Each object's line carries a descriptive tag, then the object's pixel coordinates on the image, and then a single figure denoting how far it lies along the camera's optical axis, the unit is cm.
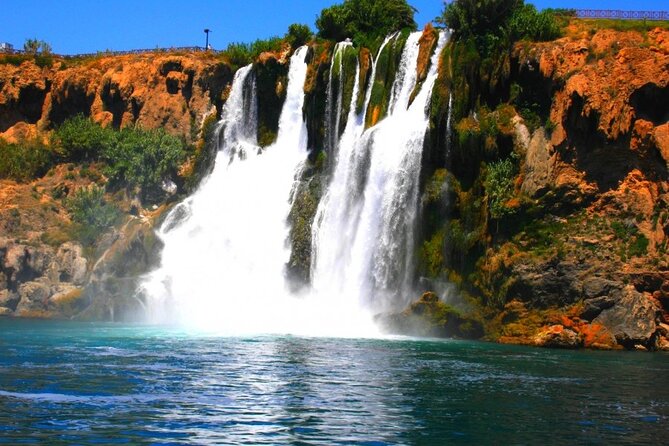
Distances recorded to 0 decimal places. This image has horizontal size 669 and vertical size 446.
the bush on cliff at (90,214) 6625
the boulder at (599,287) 3981
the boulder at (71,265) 6266
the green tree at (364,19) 6331
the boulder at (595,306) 3962
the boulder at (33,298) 5959
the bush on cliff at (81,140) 7438
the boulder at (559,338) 3903
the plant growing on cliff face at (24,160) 7388
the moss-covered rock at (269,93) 6638
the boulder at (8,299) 6088
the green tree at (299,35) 6800
